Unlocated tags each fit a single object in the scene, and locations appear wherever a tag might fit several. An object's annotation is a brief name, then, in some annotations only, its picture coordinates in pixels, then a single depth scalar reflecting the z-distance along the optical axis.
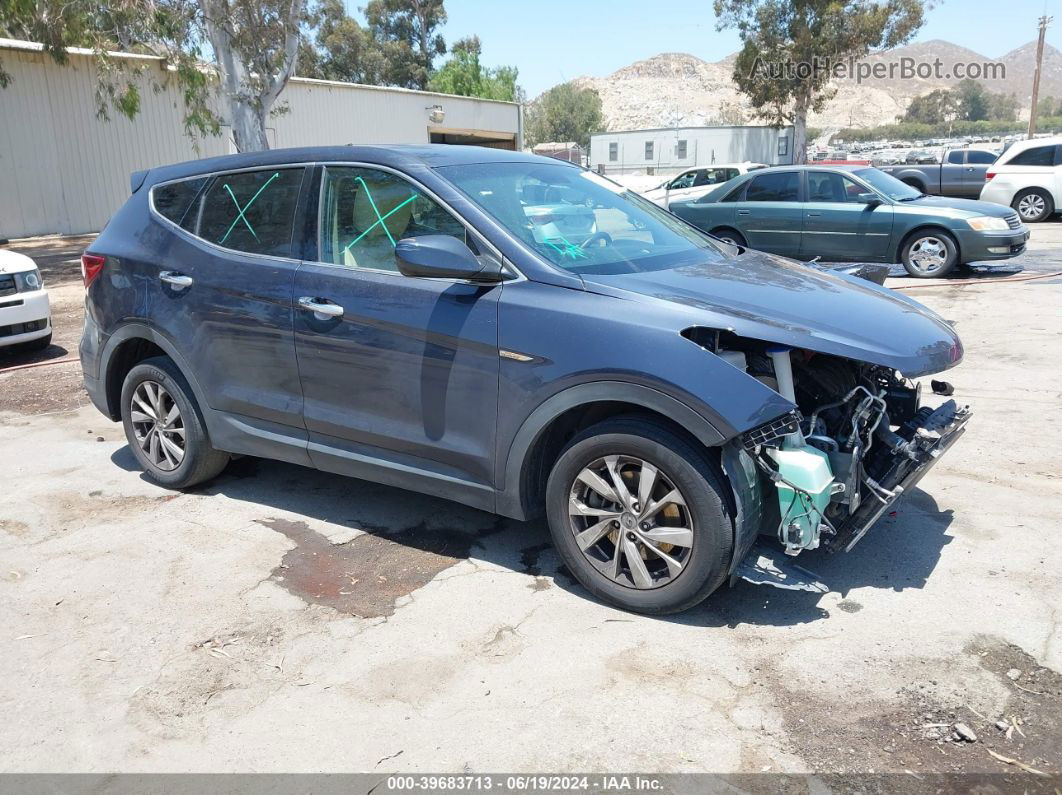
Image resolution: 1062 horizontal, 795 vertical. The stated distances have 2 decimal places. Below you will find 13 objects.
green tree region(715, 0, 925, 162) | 35.09
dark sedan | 11.70
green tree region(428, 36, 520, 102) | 56.06
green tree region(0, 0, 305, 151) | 17.98
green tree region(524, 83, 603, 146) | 88.19
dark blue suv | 3.33
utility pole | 44.58
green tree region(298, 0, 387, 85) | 50.69
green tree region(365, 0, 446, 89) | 55.16
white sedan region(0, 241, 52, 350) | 7.91
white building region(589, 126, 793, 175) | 41.69
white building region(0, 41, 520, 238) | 21.14
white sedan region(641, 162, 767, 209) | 20.41
